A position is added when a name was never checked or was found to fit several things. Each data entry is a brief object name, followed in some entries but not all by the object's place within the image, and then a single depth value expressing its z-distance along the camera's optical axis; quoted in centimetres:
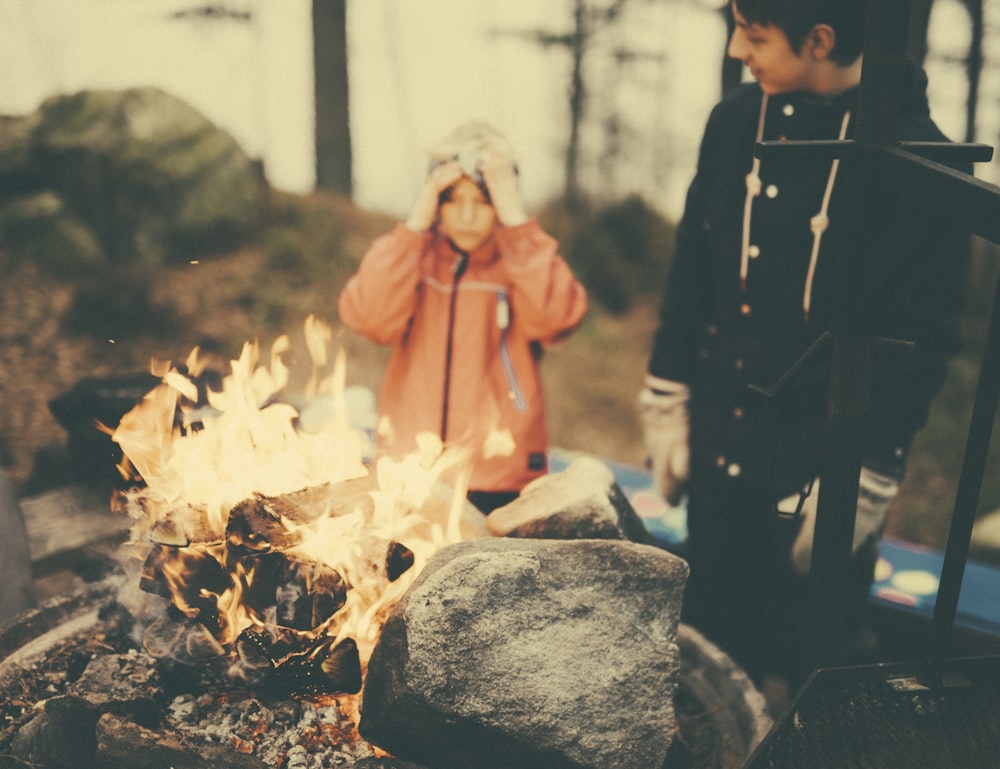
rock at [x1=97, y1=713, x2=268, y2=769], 201
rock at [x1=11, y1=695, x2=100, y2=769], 206
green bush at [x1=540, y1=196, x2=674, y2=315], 1153
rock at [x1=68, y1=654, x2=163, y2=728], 216
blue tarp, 363
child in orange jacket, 315
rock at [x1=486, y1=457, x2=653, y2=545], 244
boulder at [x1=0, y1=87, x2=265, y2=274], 776
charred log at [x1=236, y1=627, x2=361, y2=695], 219
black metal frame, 154
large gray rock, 195
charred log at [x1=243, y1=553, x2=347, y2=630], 223
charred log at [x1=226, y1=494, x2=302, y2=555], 225
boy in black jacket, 238
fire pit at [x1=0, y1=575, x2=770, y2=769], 205
